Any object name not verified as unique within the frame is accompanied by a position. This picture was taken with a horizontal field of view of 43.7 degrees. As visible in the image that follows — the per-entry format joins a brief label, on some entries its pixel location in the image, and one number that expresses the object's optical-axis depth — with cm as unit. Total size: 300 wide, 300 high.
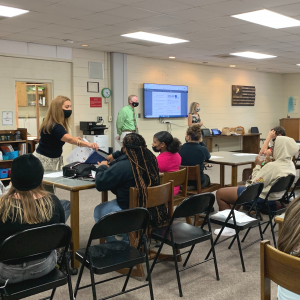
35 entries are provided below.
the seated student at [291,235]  140
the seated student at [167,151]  401
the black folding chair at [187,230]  275
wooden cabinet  1315
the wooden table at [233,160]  477
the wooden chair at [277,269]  147
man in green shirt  809
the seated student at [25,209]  203
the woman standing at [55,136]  370
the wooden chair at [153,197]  293
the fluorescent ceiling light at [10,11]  493
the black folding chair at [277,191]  356
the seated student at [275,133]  456
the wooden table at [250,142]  1196
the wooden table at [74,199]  308
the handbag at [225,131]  1111
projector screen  949
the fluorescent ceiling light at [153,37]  660
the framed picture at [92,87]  833
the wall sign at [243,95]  1192
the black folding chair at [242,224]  316
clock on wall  857
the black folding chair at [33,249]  195
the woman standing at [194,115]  922
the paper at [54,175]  353
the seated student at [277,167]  378
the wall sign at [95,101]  844
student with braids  298
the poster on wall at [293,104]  1372
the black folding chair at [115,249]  229
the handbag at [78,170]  341
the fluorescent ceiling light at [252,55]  886
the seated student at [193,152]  451
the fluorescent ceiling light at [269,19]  521
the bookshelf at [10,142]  642
